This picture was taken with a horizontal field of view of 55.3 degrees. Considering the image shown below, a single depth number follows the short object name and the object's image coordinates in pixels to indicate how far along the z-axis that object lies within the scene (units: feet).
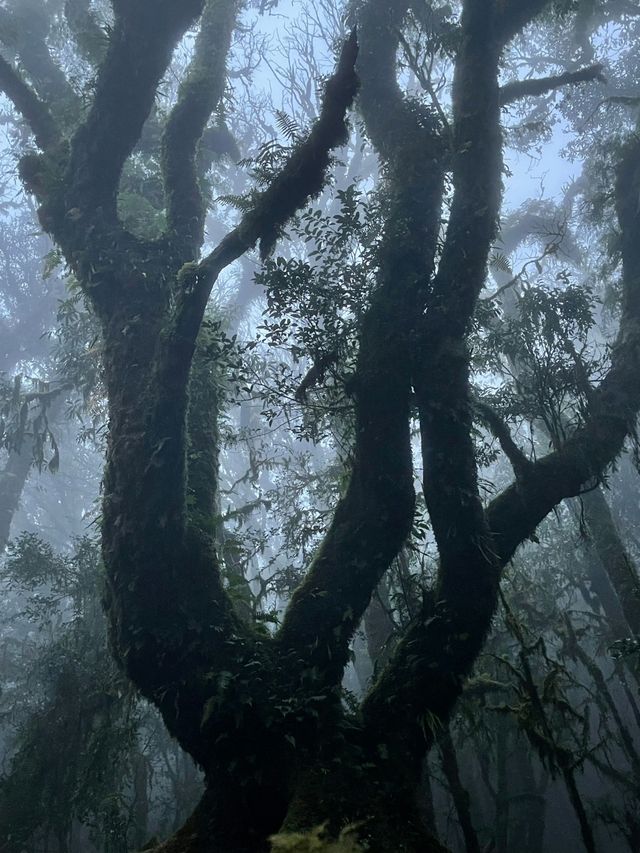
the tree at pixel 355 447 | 15.25
